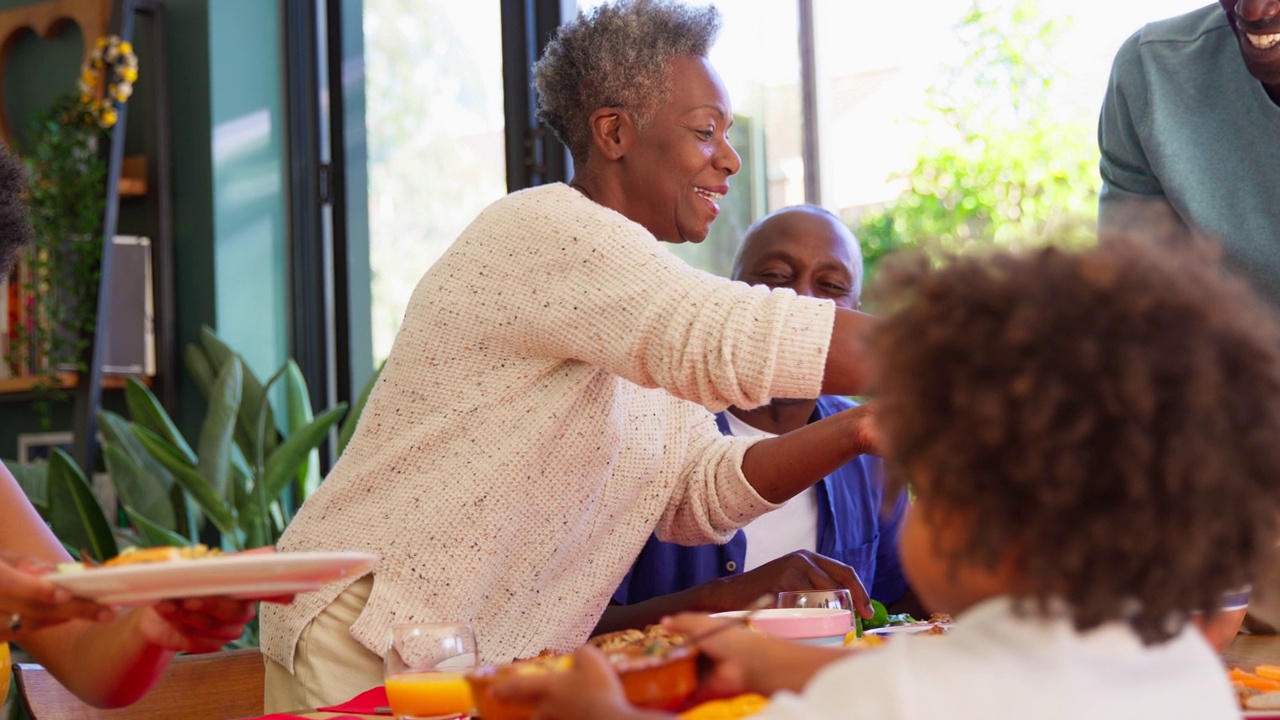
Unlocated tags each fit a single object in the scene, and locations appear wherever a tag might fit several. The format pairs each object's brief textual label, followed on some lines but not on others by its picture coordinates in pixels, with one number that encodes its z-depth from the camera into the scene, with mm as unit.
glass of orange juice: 1123
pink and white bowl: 1313
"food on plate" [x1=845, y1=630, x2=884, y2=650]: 1318
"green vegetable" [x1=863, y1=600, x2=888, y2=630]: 1763
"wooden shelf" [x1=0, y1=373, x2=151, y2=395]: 4031
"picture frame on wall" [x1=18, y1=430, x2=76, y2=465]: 4387
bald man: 2242
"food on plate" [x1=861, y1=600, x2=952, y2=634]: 1754
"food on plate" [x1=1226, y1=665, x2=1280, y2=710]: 1081
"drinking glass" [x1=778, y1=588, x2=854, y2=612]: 1433
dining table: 1282
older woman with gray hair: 1467
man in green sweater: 1971
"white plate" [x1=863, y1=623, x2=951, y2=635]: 1503
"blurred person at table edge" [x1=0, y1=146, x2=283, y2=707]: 1090
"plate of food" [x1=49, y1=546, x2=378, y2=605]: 969
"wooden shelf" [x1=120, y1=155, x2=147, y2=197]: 4242
